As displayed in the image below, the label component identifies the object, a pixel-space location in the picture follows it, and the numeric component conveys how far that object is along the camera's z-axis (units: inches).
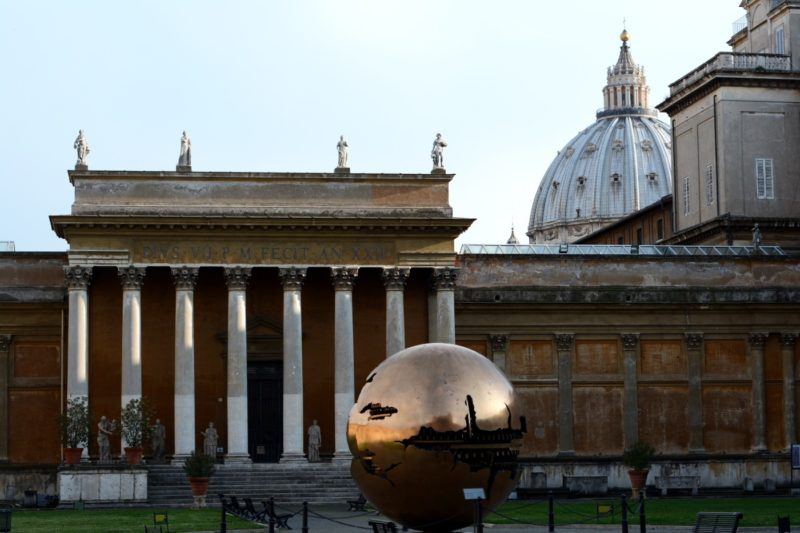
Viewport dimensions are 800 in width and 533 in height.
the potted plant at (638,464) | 2268.7
